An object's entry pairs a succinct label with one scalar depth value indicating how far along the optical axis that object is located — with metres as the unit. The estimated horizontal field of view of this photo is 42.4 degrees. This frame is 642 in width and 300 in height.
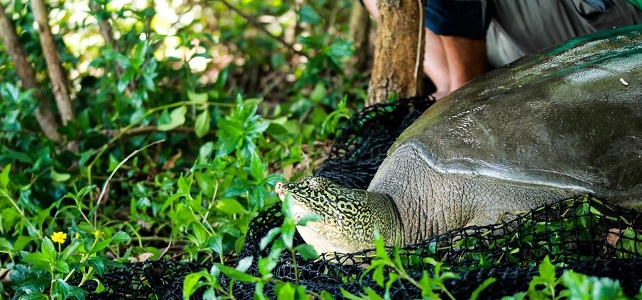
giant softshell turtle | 1.92
